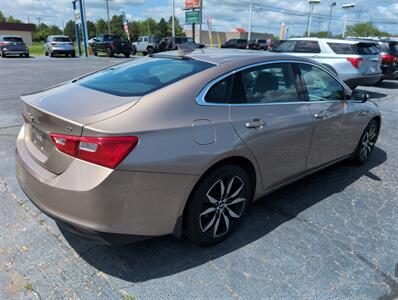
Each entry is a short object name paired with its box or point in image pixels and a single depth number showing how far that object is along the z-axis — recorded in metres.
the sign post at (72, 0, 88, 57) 29.53
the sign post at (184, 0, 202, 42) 33.97
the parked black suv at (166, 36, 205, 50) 31.68
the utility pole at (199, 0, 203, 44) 33.90
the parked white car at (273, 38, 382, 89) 9.88
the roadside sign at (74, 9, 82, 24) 30.16
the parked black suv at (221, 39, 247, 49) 37.12
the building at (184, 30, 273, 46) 75.00
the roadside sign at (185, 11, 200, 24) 33.91
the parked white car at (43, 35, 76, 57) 28.97
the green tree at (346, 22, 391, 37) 69.50
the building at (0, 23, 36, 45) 74.12
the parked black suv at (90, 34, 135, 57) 29.75
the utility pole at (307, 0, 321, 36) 36.08
